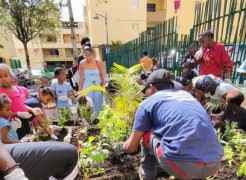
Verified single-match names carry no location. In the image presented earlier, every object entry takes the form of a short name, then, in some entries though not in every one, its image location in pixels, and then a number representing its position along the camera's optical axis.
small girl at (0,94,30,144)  2.11
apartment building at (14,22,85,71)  37.28
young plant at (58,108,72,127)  3.69
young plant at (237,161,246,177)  1.93
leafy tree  14.57
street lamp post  11.80
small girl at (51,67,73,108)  4.29
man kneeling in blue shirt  1.53
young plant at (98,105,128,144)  2.61
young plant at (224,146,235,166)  2.16
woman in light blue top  4.00
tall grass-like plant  2.67
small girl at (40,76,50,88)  5.32
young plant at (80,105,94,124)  3.61
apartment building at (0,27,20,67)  23.01
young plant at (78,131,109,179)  2.10
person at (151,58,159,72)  6.59
